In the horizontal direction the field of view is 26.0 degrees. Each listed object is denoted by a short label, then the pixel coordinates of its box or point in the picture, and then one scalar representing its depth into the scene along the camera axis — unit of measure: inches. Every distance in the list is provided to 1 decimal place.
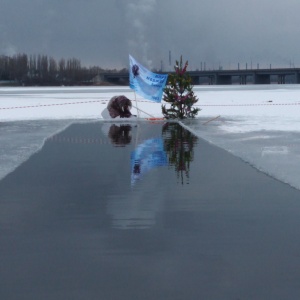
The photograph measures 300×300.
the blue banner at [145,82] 1195.9
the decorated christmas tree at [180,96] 1181.1
